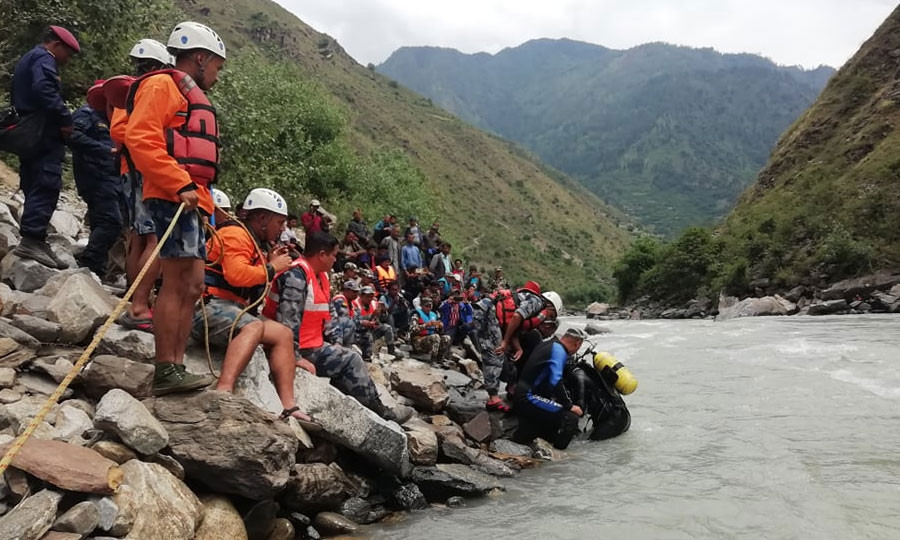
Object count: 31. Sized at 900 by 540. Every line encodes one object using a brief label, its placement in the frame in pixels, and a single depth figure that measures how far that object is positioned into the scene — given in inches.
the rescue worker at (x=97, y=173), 282.7
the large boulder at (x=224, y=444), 172.1
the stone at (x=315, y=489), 203.6
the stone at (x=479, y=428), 331.6
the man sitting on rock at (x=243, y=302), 209.6
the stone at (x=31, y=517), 118.4
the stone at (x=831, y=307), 1039.6
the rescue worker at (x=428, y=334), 518.6
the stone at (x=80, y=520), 127.0
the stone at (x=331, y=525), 205.4
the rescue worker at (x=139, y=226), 193.8
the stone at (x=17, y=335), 183.6
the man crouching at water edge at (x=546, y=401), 342.3
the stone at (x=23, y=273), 243.7
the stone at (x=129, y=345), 200.4
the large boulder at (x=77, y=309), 202.2
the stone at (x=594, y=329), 1077.1
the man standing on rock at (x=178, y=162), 168.7
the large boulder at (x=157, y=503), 143.9
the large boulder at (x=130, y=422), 154.7
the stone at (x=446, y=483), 252.8
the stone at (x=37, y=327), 191.9
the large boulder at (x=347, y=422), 225.5
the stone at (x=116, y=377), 181.9
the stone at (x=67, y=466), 131.9
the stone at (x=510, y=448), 327.3
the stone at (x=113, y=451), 152.5
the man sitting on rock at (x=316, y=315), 239.1
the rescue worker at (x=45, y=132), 249.3
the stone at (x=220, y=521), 162.6
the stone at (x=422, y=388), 345.4
